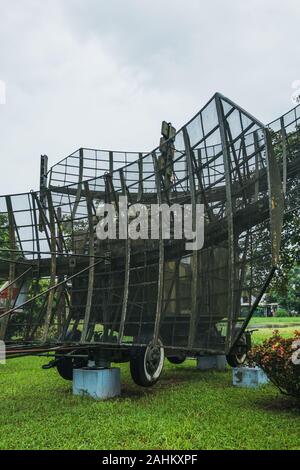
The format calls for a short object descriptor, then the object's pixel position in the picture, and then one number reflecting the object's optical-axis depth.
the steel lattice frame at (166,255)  7.65
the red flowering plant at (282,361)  6.70
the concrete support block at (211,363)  12.93
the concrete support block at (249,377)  9.41
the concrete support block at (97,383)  8.48
